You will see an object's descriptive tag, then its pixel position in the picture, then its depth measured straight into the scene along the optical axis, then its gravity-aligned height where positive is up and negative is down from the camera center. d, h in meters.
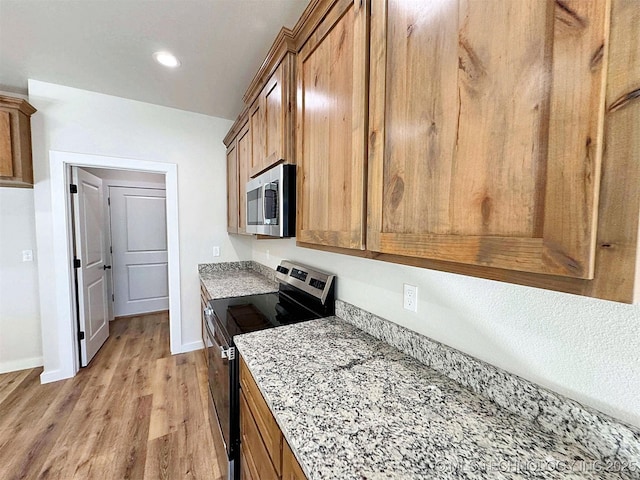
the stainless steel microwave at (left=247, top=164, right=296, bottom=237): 1.32 +0.13
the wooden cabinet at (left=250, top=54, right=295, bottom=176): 1.31 +0.60
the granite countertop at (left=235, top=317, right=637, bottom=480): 0.58 -0.53
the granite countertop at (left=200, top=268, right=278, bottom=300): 2.12 -0.54
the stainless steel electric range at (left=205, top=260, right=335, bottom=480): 1.27 -0.54
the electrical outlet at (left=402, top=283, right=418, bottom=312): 1.07 -0.30
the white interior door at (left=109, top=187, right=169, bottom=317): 3.96 -0.39
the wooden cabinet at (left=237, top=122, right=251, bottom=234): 2.07 +0.49
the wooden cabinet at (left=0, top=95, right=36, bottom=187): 2.02 +0.69
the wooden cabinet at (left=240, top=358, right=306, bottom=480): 0.75 -0.74
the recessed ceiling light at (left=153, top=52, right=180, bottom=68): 1.80 +1.19
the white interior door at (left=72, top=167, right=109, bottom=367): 2.53 -0.42
